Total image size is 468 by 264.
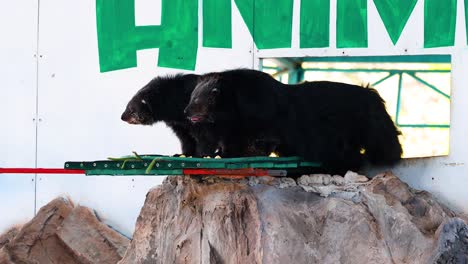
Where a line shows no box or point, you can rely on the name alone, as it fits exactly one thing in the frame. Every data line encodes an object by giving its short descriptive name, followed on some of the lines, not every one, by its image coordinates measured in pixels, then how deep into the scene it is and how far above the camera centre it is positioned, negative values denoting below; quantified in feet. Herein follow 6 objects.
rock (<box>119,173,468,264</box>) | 37.56 -2.40
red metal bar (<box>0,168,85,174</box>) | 40.06 -1.50
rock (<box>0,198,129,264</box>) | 53.62 -3.87
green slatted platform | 37.22 -1.27
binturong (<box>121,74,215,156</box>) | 47.34 -0.14
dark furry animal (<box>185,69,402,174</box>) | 43.39 -0.33
